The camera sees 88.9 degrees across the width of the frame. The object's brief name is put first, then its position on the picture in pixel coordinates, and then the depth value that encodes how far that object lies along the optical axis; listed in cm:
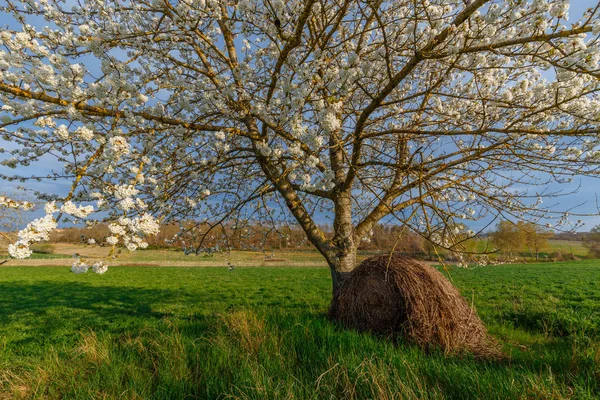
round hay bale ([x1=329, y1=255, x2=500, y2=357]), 409
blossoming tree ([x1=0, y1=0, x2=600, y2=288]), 331
